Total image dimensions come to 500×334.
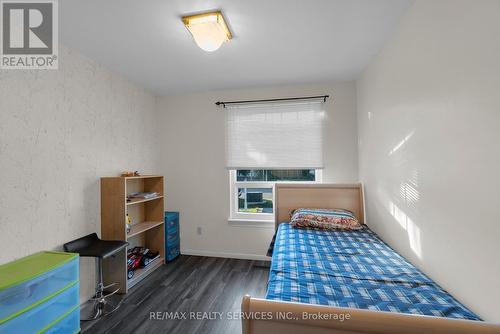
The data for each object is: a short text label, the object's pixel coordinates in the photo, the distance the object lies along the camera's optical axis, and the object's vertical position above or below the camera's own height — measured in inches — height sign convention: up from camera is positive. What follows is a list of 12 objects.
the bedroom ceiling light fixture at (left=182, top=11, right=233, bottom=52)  64.3 +43.5
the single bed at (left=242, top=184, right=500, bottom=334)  28.5 -26.6
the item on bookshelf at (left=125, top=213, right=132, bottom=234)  100.7 -25.9
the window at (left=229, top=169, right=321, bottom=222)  122.9 -11.6
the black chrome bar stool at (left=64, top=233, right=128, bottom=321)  75.4 -28.0
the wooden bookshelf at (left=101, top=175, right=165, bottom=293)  90.5 -24.3
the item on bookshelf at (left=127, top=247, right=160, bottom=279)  97.1 -42.4
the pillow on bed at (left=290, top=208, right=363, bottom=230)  92.4 -22.6
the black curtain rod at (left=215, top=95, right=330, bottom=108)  115.9 +38.5
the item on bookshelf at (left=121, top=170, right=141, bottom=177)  101.5 -0.8
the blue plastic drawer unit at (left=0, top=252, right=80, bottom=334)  50.1 -30.8
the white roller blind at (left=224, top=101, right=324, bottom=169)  117.3 +18.8
